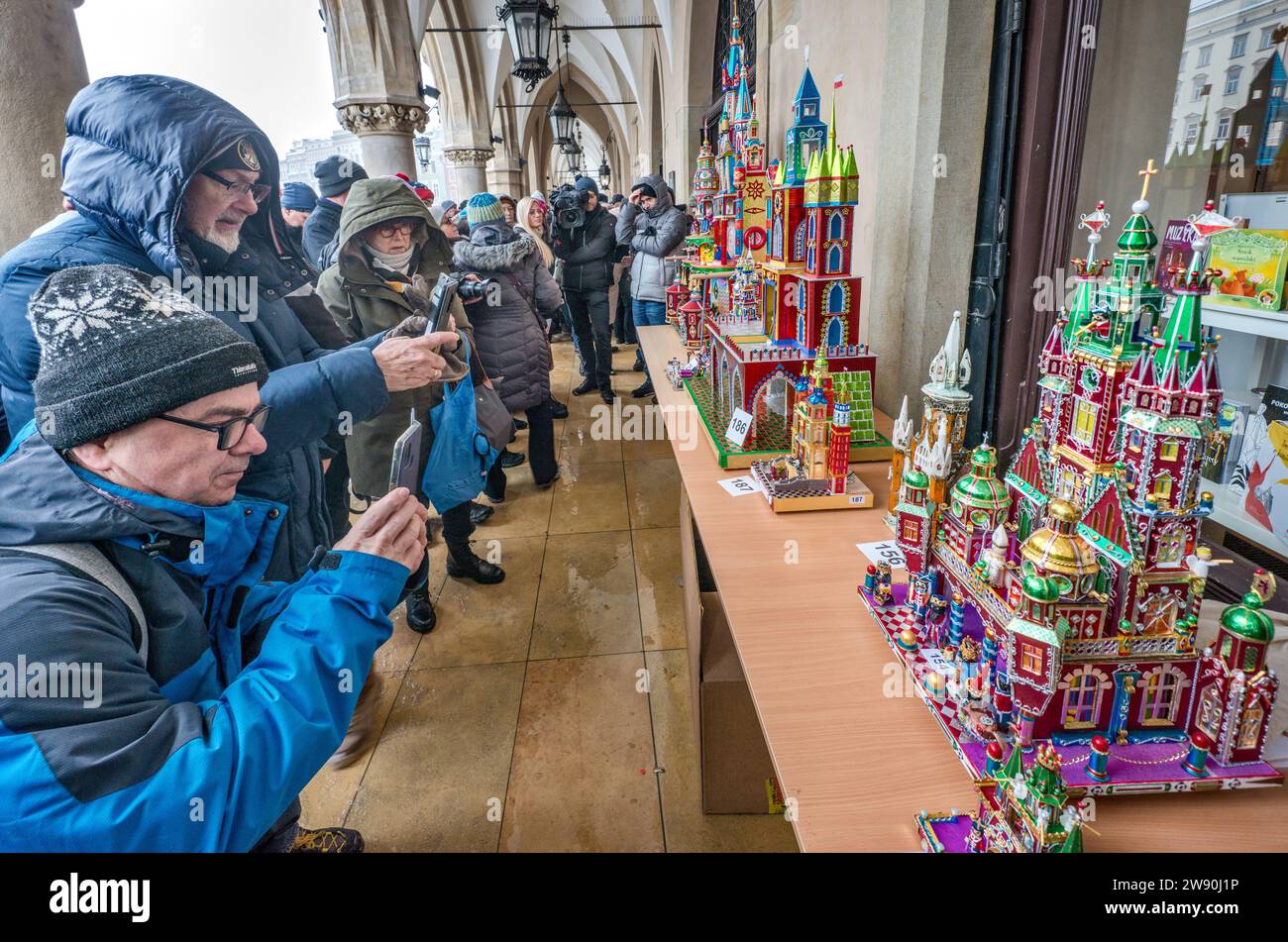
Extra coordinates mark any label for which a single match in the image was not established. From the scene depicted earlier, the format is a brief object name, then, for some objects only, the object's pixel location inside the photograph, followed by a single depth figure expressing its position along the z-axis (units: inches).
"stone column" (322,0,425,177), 262.2
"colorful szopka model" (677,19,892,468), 109.0
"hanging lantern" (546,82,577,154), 415.5
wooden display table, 43.9
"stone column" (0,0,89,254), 78.2
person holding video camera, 265.3
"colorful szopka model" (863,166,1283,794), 44.5
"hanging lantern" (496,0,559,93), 232.1
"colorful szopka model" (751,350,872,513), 93.0
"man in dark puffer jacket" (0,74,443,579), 58.7
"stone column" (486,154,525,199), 724.7
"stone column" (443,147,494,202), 528.7
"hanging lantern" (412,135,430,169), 455.8
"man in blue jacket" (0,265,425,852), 33.2
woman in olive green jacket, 115.2
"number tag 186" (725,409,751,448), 113.1
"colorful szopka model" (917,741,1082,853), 37.1
